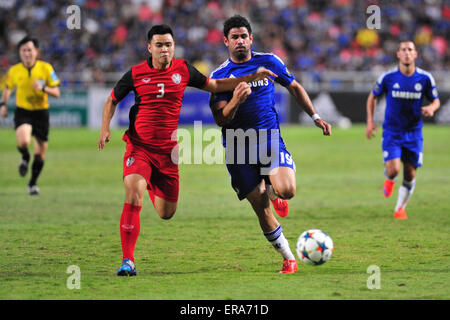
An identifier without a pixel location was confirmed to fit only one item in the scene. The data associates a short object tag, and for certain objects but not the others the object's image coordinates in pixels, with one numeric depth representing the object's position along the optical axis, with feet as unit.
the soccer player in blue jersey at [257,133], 50.55
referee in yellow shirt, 93.15
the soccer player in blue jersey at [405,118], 76.38
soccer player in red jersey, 50.08
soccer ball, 48.98
